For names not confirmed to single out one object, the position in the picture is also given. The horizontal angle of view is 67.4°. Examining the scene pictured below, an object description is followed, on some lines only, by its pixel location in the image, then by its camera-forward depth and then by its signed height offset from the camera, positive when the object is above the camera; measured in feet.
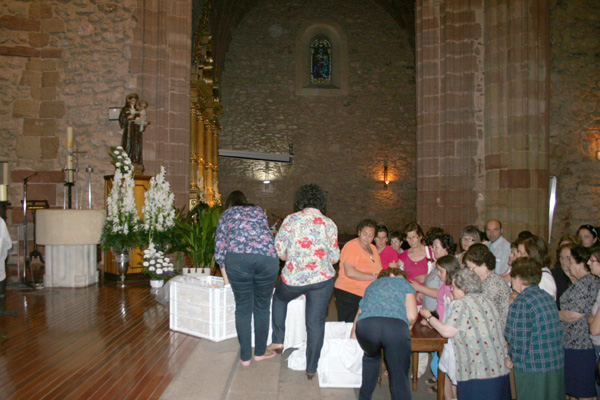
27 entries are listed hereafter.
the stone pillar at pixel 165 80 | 25.46 +7.06
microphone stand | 19.77 -2.02
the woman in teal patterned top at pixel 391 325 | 9.20 -2.54
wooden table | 10.68 -3.31
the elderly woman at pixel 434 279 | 13.00 -2.22
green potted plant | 18.13 -1.46
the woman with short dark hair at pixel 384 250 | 15.74 -1.68
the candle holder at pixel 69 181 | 20.65 +1.02
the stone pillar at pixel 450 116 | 27.66 +5.39
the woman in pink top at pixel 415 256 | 15.11 -1.84
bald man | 16.67 -1.65
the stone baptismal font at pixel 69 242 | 19.13 -1.66
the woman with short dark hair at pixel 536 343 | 9.64 -3.05
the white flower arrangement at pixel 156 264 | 18.85 -2.65
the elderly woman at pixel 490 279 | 11.00 -1.89
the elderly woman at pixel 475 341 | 9.52 -2.95
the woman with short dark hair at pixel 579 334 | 10.77 -3.26
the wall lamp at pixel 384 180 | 53.57 +2.69
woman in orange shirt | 13.06 -1.97
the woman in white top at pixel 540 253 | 11.75 -1.40
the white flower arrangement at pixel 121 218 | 19.84 -0.66
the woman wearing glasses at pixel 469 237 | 14.83 -1.14
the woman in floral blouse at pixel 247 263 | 10.78 -1.45
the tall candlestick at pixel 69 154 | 20.62 +2.27
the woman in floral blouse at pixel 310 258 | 10.63 -1.31
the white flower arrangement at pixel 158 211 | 19.93 -0.36
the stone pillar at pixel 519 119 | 25.55 +4.83
